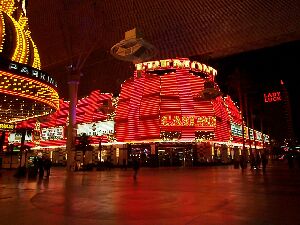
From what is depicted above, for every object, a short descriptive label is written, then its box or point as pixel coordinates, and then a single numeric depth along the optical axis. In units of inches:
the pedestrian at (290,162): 1502.1
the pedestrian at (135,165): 980.1
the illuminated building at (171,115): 1756.9
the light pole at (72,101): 1846.8
